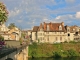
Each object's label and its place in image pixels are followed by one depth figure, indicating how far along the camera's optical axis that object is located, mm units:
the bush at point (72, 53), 38785
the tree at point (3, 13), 9225
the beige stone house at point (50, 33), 46345
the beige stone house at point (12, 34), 43670
